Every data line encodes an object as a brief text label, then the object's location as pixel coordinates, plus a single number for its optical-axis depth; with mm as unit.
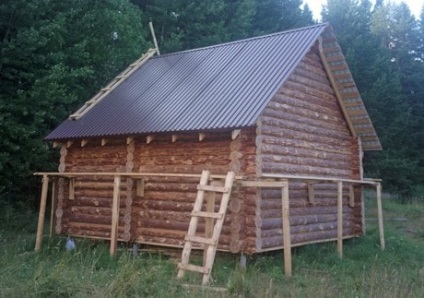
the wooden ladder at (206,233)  9953
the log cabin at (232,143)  12938
